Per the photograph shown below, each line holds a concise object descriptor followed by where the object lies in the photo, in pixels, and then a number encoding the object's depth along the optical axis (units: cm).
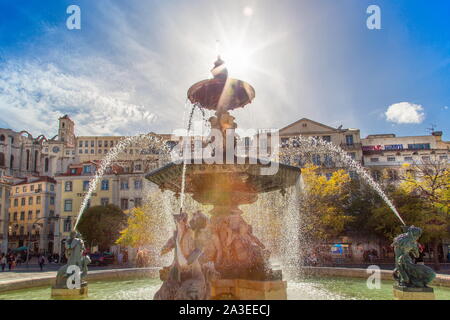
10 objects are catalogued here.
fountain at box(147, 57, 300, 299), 670
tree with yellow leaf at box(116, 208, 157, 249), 2936
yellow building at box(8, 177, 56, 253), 5738
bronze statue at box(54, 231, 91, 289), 906
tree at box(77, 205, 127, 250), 3912
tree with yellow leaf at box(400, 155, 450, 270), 2341
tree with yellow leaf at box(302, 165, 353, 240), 2652
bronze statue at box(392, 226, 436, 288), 804
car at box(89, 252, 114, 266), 3161
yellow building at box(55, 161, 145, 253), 4797
